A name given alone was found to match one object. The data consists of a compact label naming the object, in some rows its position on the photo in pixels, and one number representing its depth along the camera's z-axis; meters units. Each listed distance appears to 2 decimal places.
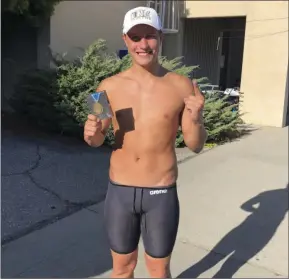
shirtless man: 1.53
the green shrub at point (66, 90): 4.91
